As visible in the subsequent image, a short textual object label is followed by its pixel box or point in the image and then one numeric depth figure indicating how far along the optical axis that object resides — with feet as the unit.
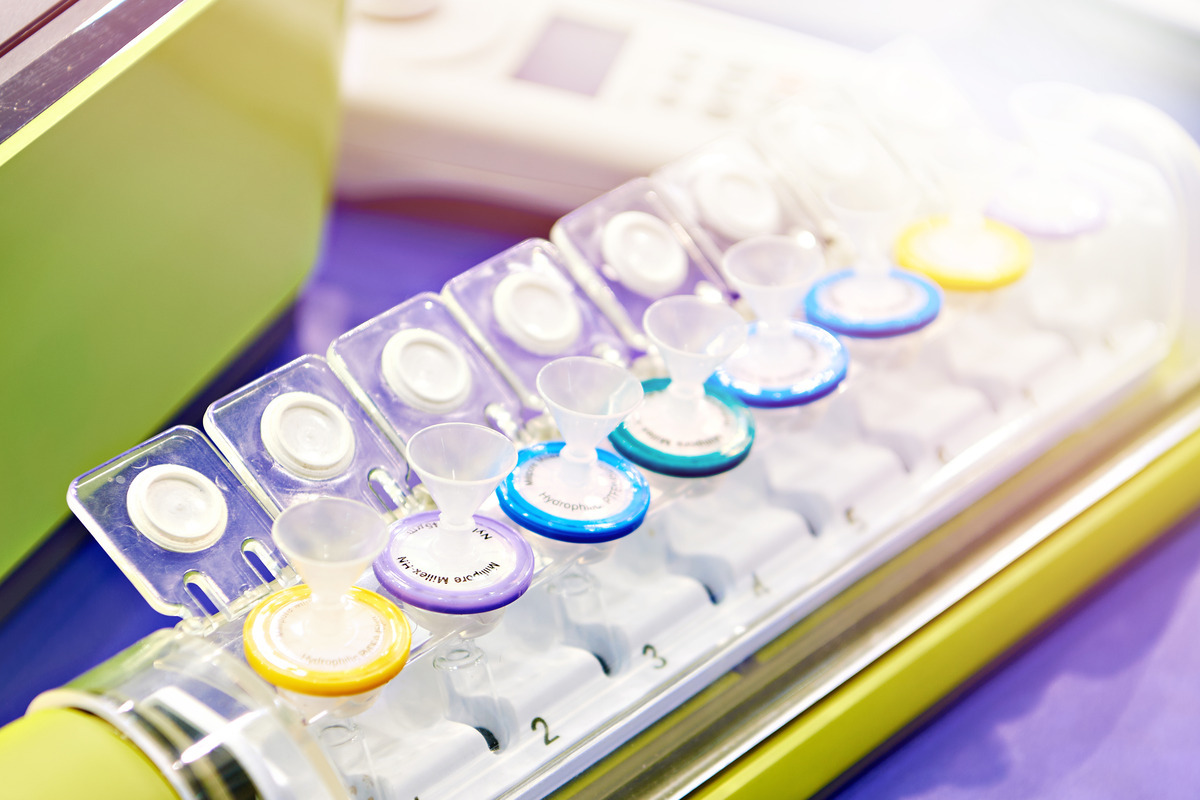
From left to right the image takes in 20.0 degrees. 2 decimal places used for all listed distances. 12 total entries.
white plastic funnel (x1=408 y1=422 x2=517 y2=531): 2.08
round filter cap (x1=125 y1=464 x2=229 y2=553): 2.07
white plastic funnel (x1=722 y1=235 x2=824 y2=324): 2.29
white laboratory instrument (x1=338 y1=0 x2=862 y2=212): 2.59
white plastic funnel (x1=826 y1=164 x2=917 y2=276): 2.40
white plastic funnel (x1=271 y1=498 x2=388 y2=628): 2.00
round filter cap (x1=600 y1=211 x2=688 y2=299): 2.36
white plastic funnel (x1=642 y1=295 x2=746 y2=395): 2.23
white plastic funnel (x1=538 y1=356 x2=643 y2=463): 2.14
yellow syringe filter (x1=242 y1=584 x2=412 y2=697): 2.00
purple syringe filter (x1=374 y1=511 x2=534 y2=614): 2.06
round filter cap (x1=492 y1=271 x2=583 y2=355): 2.28
